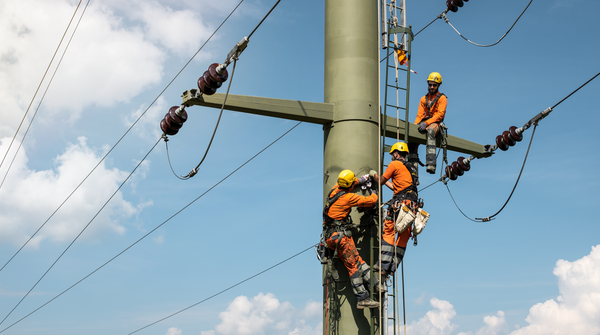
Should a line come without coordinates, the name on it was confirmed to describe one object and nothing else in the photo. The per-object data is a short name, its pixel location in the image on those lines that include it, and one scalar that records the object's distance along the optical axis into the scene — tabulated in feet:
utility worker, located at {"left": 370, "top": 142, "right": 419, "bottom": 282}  31.81
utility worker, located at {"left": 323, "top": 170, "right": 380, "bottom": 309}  31.01
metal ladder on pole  35.09
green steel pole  31.83
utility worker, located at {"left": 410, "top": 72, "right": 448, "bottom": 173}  36.63
